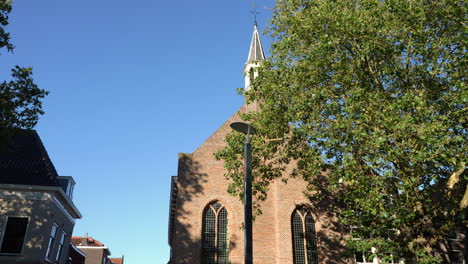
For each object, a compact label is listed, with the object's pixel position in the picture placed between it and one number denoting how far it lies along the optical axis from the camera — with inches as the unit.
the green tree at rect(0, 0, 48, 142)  604.1
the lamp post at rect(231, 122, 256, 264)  313.6
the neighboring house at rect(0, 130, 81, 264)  751.7
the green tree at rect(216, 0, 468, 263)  505.0
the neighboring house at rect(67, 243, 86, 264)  1379.2
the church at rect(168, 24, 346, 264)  859.4
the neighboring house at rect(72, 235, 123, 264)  2241.6
